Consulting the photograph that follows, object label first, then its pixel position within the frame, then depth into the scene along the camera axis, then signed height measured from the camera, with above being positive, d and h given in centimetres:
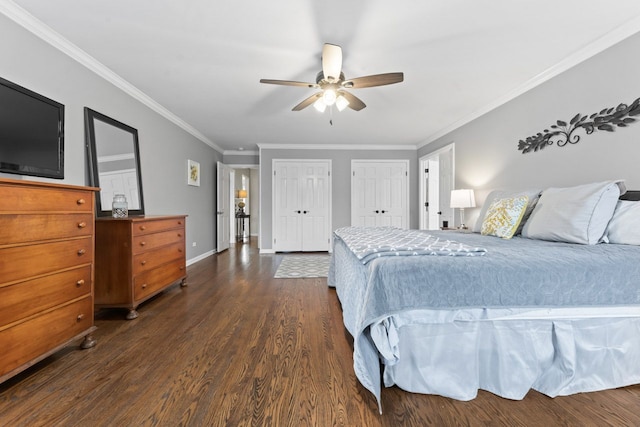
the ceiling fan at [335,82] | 211 +109
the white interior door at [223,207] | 601 +6
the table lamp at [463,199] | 380 +16
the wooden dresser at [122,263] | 240 -47
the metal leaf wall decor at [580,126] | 212 +75
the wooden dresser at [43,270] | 137 -35
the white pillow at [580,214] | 187 -2
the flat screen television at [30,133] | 178 +54
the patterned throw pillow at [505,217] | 236 -6
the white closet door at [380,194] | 607 +36
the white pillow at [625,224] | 175 -9
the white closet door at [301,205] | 596 +11
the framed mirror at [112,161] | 261 +52
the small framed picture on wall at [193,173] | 472 +66
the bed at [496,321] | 132 -56
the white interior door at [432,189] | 557 +44
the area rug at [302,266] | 395 -93
